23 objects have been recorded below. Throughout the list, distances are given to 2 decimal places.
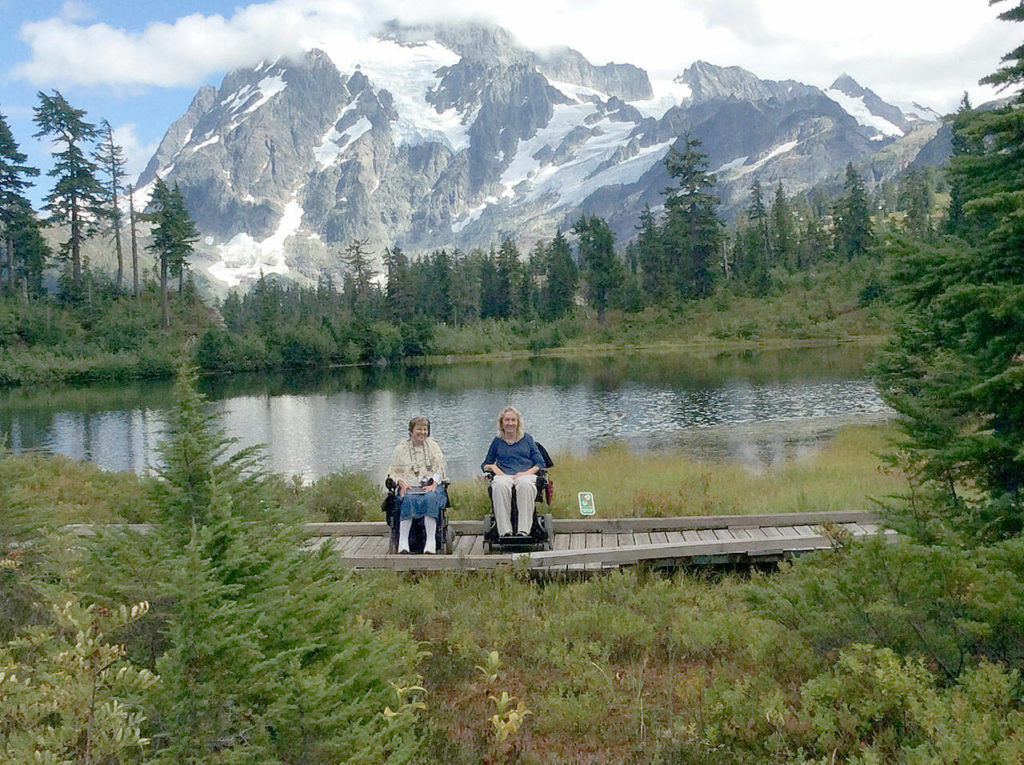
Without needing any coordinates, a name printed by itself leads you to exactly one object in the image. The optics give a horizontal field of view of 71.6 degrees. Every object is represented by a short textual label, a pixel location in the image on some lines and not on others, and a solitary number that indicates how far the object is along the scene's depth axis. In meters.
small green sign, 9.41
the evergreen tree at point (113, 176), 64.04
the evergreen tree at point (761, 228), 88.81
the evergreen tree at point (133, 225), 63.31
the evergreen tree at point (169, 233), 64.94
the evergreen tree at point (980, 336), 4.89
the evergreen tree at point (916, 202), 82.73
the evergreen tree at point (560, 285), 92.94
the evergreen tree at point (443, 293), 99.12
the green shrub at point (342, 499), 10.95
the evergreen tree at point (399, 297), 91.19
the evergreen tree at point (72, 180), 60.50
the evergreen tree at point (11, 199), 60.22
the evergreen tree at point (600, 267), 87.25
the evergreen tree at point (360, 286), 98.78
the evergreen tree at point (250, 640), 2.88
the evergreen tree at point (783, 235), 88.12
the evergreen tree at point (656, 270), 85.25
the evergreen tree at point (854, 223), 80.62
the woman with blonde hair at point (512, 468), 8.10
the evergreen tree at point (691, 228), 85.19
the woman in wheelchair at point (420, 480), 8.10
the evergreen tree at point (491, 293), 99.75
